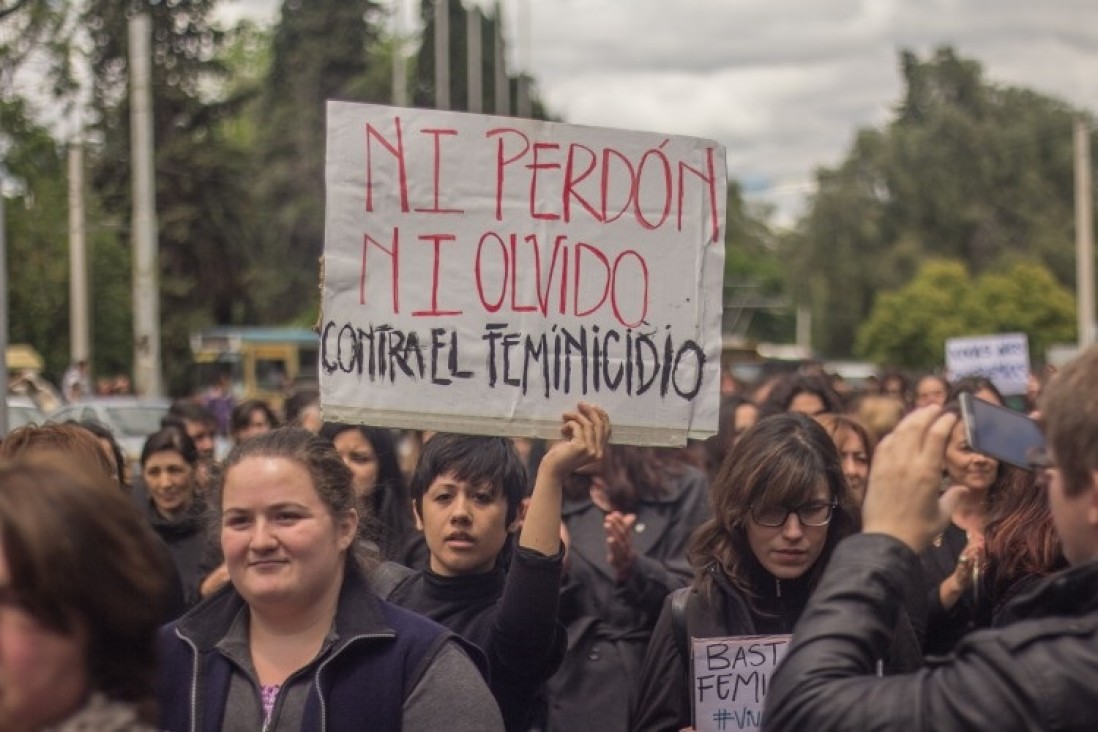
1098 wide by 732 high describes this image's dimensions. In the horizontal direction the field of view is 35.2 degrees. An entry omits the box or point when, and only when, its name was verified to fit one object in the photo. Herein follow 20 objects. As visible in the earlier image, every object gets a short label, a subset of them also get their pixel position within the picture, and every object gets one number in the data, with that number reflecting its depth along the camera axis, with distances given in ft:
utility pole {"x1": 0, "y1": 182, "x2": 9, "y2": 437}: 19.89
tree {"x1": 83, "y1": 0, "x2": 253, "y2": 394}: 131.44
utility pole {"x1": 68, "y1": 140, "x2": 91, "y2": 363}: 92.38
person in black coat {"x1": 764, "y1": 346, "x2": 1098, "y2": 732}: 7.51
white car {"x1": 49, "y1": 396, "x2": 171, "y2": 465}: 61.21
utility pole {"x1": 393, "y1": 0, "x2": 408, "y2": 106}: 133.49
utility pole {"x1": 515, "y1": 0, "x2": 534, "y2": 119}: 144.66
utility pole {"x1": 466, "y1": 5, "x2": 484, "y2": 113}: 140.85
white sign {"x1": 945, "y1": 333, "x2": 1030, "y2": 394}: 54.03
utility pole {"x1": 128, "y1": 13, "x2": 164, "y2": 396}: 71.61
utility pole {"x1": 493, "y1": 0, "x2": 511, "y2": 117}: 141.86
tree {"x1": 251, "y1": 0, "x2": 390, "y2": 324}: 187.52
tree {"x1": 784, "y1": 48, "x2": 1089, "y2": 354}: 205.57
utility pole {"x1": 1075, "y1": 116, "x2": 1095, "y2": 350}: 95.76
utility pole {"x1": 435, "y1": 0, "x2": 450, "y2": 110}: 130.93
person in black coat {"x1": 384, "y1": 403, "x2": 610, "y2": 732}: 12.10
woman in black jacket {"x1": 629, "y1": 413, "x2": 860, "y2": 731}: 13.00
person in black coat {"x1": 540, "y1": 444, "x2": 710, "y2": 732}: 17.31
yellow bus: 130.52
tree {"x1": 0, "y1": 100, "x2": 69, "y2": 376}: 84.10
